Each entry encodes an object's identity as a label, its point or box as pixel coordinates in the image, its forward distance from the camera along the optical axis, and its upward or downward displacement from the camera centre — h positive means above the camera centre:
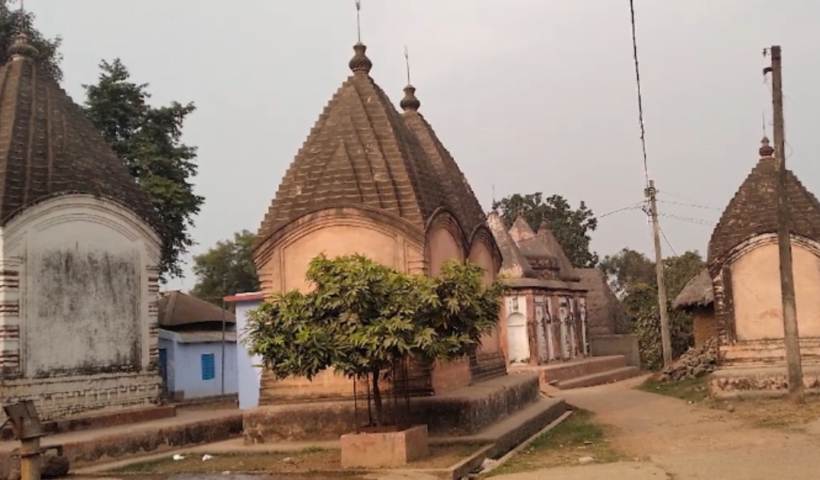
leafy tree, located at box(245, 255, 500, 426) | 10.46 +0.15
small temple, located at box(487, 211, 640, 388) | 28.91 +0.12
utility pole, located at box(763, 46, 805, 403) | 15.98 +1.30
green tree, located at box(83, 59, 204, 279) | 23.95 +5.67
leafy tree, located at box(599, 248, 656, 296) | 60.28 +3.96
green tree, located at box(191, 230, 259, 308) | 52.72 +4.16
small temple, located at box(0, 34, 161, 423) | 14.11 +1.46
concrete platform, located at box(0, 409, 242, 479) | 12.42 -1.48
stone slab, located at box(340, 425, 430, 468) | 10.70 -1.44
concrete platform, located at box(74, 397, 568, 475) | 12.20 -1.60
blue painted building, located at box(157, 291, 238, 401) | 23.09 -0.22
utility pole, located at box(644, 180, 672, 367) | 27.75 +1.32
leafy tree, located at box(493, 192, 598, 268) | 56.66 +7.01
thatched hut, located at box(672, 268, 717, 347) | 25.78 +0.47
